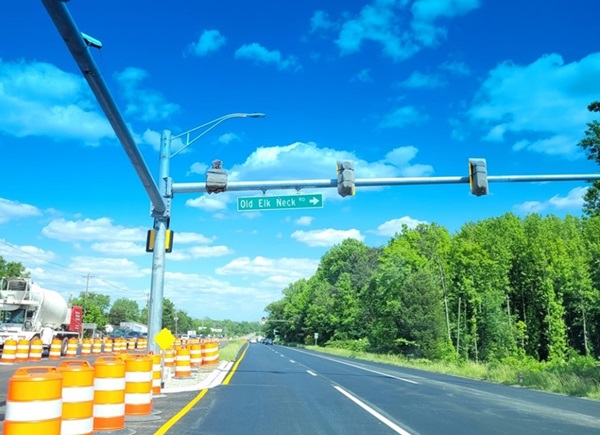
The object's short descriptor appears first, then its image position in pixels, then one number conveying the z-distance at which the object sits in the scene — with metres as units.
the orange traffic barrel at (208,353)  29.06
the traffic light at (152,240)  16.14
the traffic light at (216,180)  14.89
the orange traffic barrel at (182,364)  19.53
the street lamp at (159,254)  16.00
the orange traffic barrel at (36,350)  27.62
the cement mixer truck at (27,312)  30.20
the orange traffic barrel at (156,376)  13.40
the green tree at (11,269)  97.75
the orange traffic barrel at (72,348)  32.75
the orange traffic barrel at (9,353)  25.33
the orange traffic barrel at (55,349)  30.77
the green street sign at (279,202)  15.36
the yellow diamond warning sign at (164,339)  15.27
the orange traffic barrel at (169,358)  21.23
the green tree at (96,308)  111.53
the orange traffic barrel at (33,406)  6.36
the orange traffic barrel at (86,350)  35.41
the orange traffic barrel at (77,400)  7.57
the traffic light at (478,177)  14.72
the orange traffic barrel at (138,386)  10.45
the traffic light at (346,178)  14.58
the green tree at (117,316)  167.12
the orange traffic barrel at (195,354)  25.36
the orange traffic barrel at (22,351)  26.23
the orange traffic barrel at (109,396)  9.02
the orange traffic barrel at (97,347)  37.62
